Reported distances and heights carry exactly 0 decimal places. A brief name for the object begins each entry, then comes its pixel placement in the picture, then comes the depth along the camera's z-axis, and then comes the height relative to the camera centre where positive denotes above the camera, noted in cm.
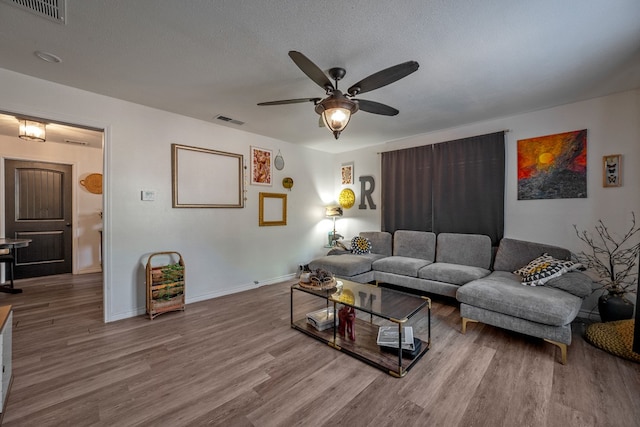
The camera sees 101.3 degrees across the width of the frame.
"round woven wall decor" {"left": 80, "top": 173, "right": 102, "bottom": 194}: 502 +52
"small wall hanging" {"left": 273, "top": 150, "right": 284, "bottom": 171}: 445 +83
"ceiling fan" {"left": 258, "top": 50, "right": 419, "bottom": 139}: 172 +93
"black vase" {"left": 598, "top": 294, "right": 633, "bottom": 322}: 244 -90
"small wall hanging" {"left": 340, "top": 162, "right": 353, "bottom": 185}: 523 +76
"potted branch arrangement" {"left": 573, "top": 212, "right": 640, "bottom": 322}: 248 -55
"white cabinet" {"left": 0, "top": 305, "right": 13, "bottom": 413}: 150 -86
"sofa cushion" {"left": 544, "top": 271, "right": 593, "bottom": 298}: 235 -66
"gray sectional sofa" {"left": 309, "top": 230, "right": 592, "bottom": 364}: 219 -73
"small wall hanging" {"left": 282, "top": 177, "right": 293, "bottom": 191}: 454 +49
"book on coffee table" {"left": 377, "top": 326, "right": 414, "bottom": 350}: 212 -107
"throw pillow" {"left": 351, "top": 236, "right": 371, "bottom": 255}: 436 -58
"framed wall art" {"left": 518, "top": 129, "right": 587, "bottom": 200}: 298 +55
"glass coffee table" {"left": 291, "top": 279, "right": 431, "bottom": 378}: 205 -114
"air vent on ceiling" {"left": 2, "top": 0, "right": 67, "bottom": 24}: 154 +121
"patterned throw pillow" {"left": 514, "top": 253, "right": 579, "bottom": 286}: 254 -58
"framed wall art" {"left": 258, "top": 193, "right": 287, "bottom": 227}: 424 +3
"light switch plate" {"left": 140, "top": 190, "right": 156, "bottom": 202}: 308 +18
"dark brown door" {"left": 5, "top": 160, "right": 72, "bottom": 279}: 447 -8
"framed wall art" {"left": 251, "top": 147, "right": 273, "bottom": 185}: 414 +72
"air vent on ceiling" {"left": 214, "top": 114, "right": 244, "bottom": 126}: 341 +122
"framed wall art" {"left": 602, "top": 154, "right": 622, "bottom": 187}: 275 +45
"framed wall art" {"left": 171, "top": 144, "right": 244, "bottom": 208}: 337 +45
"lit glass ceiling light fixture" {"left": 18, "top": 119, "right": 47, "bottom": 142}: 346 +107
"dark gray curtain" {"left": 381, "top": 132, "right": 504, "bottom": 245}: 353 +37
